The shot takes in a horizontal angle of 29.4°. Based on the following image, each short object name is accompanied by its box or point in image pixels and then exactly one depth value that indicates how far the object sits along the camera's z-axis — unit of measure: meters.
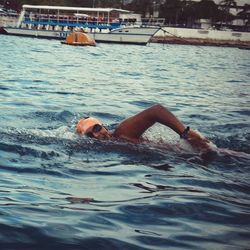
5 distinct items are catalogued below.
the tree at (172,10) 101.06
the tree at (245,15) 104.41
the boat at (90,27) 52.53
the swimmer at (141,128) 5.39
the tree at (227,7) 103.56
